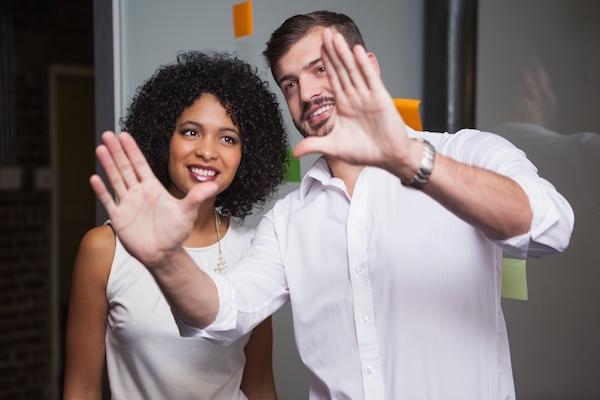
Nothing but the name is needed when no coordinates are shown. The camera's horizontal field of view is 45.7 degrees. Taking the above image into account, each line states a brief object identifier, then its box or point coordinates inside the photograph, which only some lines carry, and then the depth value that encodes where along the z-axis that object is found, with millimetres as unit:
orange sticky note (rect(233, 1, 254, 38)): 1979
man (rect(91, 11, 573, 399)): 1135
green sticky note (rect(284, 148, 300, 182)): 2141
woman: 1666
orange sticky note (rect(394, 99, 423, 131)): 2004
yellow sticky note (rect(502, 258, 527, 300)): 1874
